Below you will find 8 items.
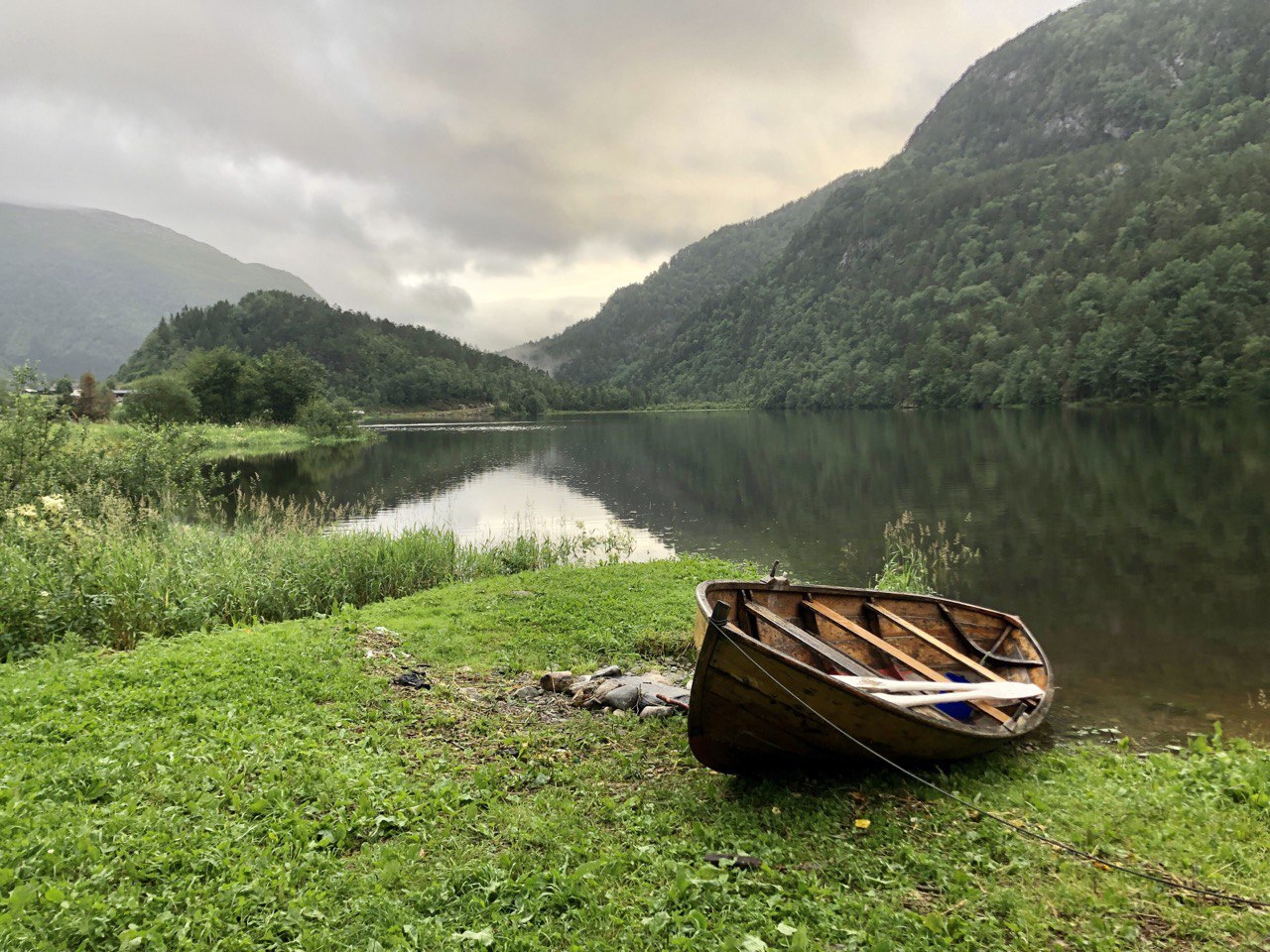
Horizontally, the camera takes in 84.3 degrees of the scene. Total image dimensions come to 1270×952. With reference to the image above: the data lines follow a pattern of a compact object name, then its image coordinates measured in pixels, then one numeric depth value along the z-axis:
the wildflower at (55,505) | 11.22
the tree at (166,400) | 70.69
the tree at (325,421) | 79.44
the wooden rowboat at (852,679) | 5.89
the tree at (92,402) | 69.50
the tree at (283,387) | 86.38
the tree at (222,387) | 82.00
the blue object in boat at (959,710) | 7.71
